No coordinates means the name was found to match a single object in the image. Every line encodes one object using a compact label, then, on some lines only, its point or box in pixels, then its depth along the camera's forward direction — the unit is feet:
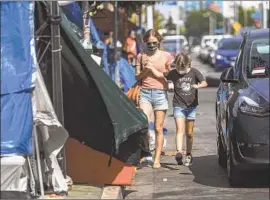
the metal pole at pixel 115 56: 108.07
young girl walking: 59.98
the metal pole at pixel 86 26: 58.95
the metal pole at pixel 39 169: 43.78
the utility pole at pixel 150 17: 206.71
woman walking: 59.57
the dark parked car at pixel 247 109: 46.42
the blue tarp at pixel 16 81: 42.04
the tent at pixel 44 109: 42.11
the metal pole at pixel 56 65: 44.09
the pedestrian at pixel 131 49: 140.40
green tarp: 44.65
